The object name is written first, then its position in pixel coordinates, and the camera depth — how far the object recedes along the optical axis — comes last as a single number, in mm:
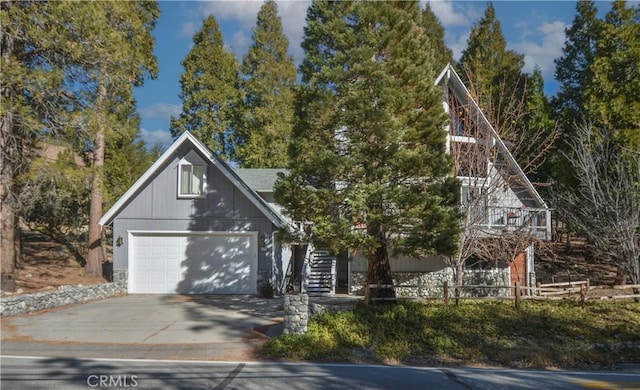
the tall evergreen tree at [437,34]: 31016
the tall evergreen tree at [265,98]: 29188
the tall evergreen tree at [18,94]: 11961
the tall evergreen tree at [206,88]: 28641
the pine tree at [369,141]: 10766
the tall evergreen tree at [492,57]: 27161
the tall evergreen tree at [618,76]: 18258
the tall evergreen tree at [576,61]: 23125
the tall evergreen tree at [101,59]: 12438
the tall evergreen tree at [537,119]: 23250
